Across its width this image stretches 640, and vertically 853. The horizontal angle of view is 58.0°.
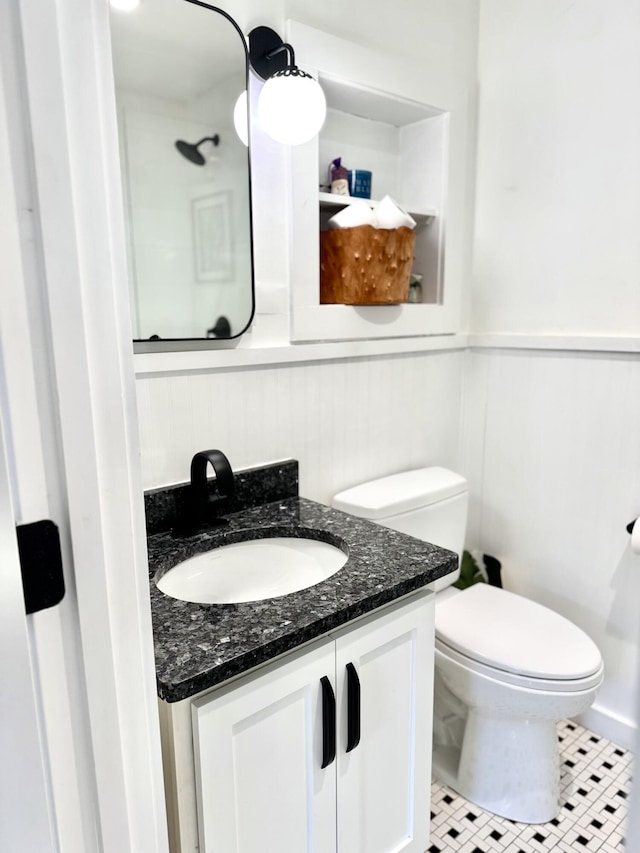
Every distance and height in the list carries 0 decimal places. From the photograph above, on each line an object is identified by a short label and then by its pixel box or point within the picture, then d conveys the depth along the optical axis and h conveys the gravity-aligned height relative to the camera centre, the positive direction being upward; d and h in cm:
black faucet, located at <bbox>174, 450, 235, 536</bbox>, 119 -41
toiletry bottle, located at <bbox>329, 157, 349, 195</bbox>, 152 +34
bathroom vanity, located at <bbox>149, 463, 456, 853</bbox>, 85 -64
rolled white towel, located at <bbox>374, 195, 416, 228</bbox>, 150 +24
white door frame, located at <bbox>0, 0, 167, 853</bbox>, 46 -8
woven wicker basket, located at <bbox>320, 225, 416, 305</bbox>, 148 +12
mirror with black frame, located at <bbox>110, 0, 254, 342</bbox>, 117 +31
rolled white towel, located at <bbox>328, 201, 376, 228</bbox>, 147 +24
